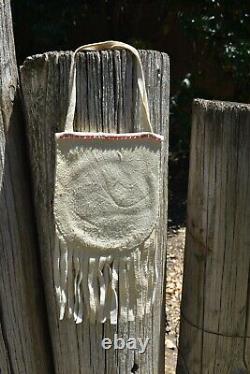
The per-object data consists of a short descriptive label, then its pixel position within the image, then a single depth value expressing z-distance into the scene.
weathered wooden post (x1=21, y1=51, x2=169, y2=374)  1.34
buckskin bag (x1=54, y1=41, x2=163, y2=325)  1.34
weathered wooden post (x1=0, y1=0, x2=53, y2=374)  1.43
